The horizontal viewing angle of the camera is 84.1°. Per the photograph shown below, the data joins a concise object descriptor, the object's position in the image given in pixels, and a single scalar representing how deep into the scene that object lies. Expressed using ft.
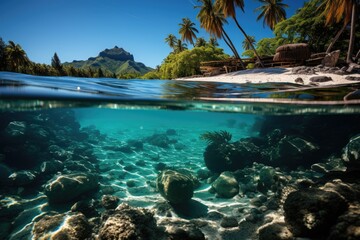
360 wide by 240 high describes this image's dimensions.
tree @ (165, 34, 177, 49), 207.88
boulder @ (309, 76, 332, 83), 34.96
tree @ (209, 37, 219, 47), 176.22
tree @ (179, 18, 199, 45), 156.35
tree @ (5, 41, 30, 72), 171.95
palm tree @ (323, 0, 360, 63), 53.26
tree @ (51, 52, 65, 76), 199.93
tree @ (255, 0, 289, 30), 119.65
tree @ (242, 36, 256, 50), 203.93
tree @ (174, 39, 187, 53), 187.09
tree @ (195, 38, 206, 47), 164.76
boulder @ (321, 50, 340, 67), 51.36
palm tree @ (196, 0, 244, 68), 88.48
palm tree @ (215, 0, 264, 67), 75.92
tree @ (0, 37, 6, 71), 173.06
